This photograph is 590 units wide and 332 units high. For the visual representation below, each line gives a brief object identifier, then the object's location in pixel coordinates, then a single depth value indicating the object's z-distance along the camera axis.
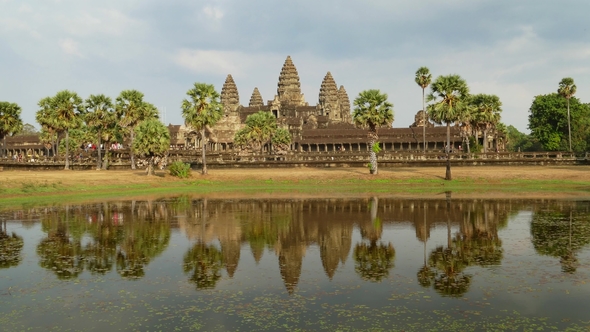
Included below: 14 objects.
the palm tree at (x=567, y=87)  79.38
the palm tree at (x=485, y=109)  76.50
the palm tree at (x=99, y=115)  69.56
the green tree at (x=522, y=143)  117.44
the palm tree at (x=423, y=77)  77.44
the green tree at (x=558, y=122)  90.44
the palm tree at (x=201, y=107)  57.12
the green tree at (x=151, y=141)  56.53
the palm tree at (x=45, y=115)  71.48
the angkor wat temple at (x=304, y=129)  108.44
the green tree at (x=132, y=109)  67.94
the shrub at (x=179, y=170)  55.62
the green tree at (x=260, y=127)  85.12
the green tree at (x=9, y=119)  71.62
